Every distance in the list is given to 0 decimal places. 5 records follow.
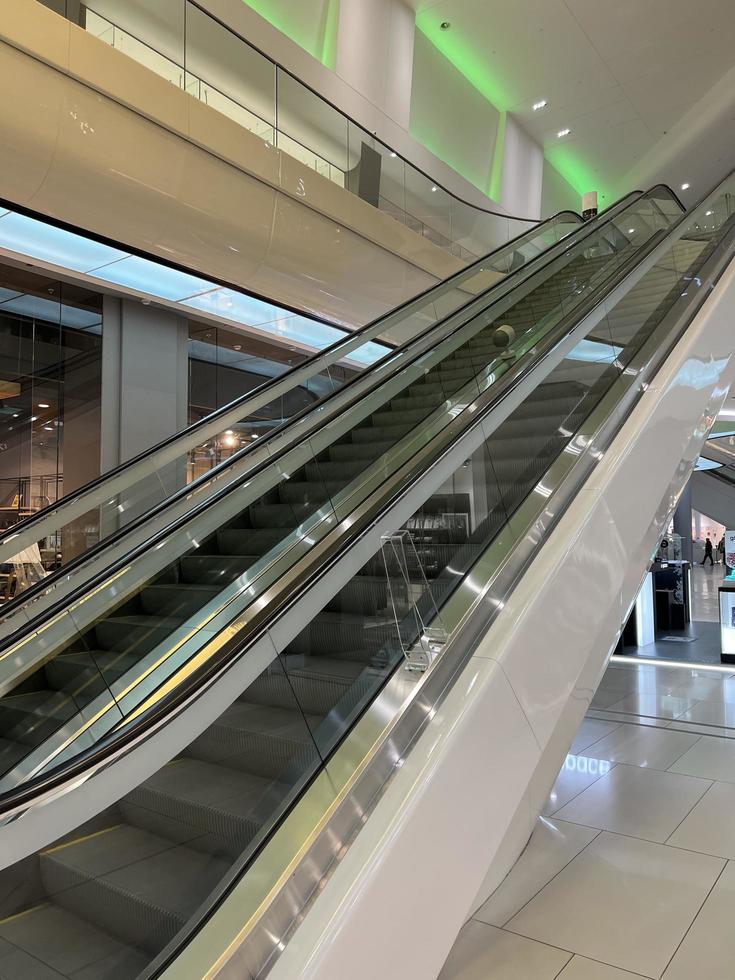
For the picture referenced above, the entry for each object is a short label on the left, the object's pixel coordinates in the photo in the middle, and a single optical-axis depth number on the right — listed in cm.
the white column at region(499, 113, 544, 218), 1423
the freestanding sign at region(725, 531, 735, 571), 1023
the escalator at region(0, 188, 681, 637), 462
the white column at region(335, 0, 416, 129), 1020
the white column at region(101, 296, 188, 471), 789
